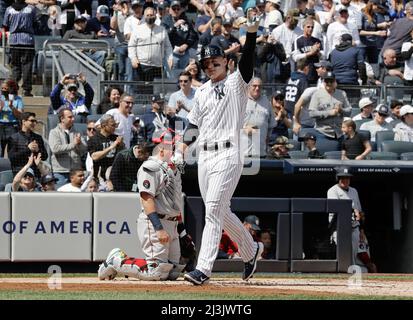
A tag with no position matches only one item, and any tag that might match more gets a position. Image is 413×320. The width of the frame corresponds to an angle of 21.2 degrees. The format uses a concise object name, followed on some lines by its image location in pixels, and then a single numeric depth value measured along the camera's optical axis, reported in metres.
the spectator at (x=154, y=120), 14.69
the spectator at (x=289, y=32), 17.67
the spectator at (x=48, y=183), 13.11
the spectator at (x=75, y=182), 13.18
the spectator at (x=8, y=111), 14.38
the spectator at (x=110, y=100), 15.22
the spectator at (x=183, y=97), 15.05
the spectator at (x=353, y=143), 14.66
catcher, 9.71
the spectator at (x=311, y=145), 14.56
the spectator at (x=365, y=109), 15.93
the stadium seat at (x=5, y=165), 13.76
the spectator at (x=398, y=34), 18.08
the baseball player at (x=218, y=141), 9.02
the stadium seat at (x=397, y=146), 14.98
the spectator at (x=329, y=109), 15.13
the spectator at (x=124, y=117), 14.38
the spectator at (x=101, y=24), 18.31
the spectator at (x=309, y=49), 17.03
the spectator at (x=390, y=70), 17.55
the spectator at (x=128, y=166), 13.15
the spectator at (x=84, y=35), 16.94
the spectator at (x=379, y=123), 15.60
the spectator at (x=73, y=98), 15.27
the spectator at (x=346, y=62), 17.08
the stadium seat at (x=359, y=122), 15.67
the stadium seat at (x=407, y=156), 14.59
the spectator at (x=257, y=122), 14.21
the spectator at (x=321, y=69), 16.20
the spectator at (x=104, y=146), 13.70
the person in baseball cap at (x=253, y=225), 13.05
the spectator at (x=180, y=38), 17.47
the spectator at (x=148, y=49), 16.75
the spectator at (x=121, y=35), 16.98
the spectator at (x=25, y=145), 13.77
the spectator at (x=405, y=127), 15.35
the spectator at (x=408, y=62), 17.55
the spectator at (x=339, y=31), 18.11
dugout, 14.04
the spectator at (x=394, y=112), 15.92
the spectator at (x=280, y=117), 15.23
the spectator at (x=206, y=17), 18.23
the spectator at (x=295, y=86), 15.91
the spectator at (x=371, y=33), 19.17
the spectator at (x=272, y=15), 18.49
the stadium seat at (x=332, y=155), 14.53
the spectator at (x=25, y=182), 13.12
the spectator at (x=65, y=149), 13.96
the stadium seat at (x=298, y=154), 14.38
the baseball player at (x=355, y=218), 13.60
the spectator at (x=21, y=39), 16.50
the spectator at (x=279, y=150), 14.14
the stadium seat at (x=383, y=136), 15.32
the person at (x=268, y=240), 13.24
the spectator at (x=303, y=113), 15.44
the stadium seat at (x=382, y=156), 14.64
